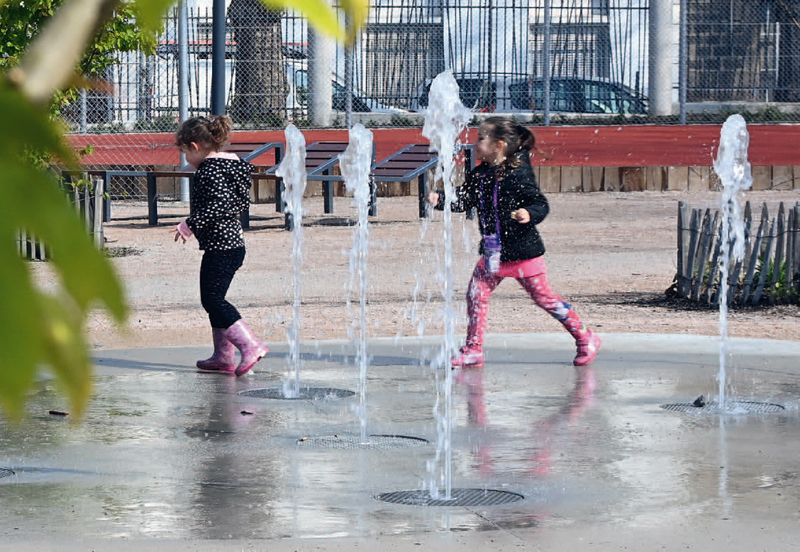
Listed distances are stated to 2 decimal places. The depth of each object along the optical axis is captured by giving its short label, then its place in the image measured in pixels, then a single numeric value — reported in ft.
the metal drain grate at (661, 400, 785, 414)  43.50
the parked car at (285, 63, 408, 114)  169.58
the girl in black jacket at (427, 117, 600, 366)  52.54
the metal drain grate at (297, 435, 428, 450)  38.11
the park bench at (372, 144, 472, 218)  129.80
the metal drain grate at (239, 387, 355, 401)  47.11
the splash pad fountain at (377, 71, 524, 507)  31.48
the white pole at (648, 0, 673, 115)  164.66
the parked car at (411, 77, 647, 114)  171.83
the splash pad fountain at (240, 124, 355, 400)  47.41
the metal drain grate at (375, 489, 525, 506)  31.09
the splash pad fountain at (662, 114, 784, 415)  44.04
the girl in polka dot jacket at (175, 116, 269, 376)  51.78
